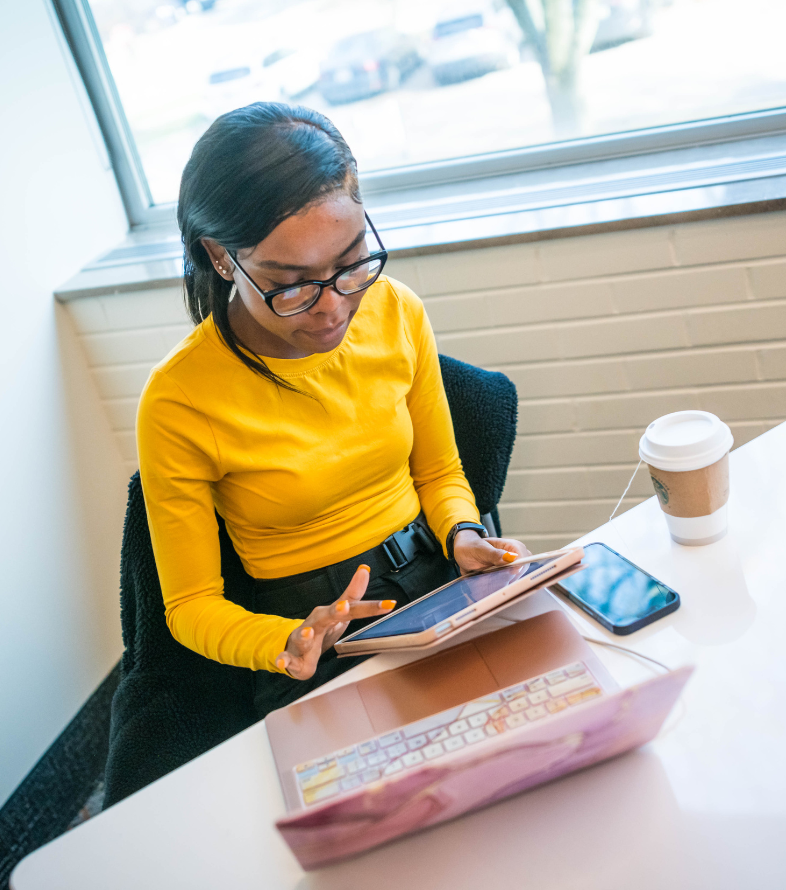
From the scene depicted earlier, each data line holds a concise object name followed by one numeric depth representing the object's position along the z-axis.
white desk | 0.63
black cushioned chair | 1.14
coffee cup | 0.89
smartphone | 0.85
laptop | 0.60
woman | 0.99
